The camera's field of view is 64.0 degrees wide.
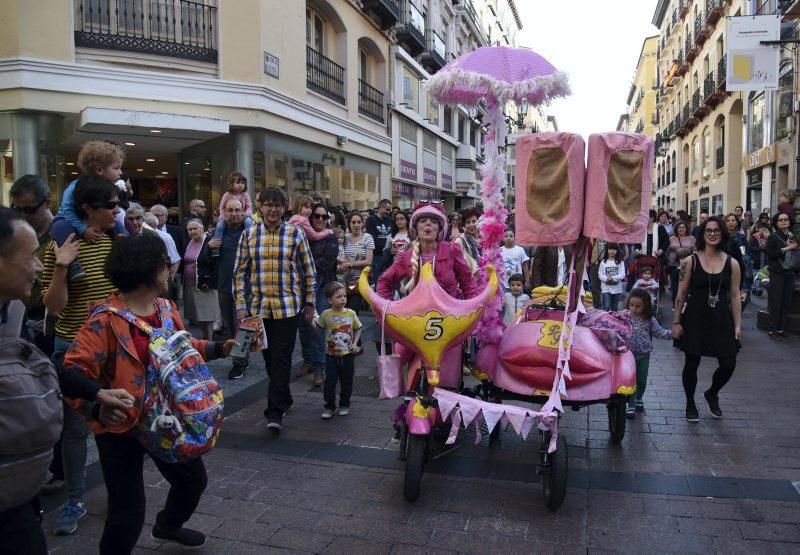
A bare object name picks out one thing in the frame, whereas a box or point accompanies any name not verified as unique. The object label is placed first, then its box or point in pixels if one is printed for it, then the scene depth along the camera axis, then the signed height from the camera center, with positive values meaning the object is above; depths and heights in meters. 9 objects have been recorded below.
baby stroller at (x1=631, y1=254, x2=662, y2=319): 9.43 -0.43
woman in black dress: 5.62 -0.66
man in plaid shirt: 5.38 -0.37
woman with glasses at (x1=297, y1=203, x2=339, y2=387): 7.15 -0.39
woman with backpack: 2.79 -0.56
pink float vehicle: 4.02 -0.65
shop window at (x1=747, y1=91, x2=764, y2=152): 22.03 +4.05
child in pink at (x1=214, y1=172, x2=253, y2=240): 7.06 +0.52
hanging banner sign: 14.90 +4.31
